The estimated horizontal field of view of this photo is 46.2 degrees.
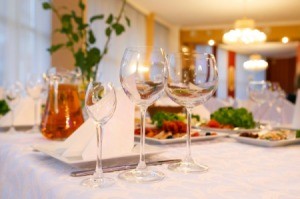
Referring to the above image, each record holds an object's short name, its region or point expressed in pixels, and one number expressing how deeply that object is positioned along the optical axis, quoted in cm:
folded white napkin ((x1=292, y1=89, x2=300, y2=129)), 125
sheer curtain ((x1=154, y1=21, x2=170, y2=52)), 774
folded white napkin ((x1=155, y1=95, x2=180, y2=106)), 263
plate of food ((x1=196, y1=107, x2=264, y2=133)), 121
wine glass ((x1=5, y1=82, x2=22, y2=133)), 124
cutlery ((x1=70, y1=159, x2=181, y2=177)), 58
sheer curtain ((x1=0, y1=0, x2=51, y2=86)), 359
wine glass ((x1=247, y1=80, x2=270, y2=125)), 151
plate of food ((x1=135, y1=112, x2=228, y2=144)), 95
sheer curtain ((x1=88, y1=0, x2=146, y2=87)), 525
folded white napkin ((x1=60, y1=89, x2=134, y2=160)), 68
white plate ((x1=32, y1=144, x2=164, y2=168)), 63
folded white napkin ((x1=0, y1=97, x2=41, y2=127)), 127
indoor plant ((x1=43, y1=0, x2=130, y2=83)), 234
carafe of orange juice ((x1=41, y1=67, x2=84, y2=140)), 99
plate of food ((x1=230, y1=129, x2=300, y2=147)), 91
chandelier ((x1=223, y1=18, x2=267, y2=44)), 541
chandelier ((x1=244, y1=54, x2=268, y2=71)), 794
